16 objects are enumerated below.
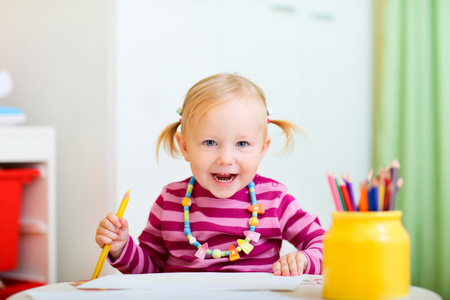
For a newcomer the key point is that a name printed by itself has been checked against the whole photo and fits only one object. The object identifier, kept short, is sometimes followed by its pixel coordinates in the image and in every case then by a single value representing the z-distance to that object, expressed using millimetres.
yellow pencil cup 1040
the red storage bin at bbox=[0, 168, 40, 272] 2100
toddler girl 1368
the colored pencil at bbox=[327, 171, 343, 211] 1092
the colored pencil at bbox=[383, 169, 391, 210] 1062
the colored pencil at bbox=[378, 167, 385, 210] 1061
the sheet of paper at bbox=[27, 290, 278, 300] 1079
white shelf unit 2097
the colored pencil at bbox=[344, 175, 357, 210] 1071
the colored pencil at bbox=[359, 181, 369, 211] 1061
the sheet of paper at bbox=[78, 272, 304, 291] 1125
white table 1071
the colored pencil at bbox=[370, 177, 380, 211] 1054
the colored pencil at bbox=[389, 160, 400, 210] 1060
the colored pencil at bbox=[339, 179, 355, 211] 1072
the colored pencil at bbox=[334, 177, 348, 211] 1081
